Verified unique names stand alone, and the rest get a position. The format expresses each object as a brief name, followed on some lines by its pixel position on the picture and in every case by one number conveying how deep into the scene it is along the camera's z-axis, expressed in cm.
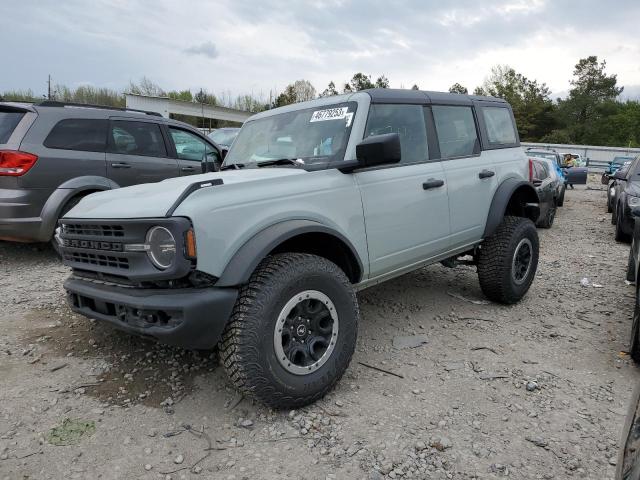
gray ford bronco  240
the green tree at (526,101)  5950
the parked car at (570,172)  1519
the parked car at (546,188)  960
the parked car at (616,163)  2571
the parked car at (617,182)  839
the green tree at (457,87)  5416
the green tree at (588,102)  5809
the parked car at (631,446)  127
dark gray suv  503
